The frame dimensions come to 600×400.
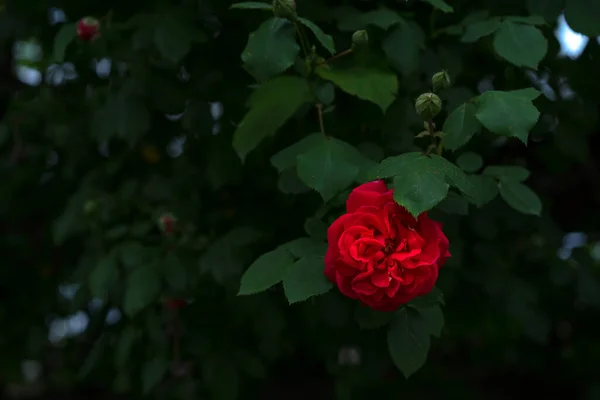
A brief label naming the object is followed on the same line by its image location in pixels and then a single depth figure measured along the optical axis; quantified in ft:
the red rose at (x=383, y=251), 2.33
